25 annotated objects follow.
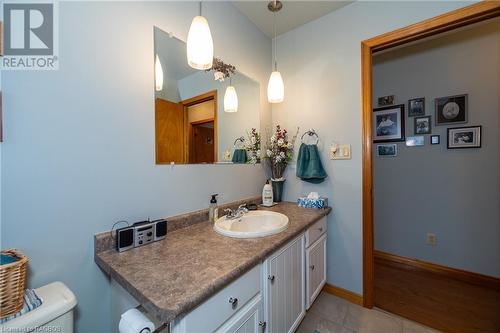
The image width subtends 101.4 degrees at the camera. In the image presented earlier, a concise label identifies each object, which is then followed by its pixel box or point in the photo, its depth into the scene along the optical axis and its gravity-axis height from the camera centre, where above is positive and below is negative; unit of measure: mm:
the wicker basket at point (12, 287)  573 -344
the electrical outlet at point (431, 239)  2160 -791
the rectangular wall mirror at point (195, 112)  1207 +386
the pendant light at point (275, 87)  1560 +602
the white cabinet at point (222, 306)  649 -510
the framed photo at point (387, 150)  2389 +175
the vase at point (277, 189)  1987 -227
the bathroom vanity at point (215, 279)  653 -407
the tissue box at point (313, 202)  1754 -323
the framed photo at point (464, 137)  1928 +262
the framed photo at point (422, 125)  2178 +428
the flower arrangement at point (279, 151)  1947 +141
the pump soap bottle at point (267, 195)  1812 -262
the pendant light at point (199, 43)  1012 +618
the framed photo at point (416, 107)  2211 +633
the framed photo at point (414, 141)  2221 +260
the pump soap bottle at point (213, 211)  1400 -308
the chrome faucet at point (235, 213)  1388 -331
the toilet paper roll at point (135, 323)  681 -531
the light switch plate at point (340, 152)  1702 +111
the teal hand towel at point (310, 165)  1760 +3
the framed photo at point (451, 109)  1987 +549
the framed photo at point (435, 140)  2124 +256
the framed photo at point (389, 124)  2332 +485
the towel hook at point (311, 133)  1864 +299
